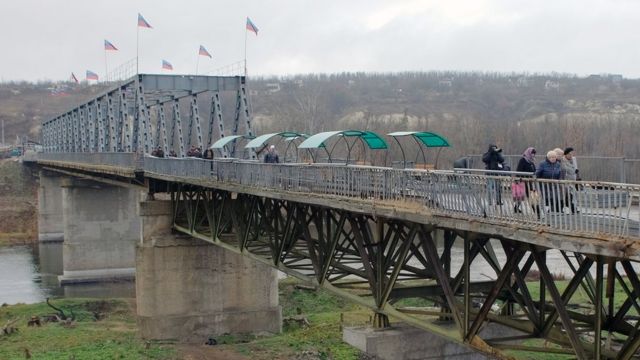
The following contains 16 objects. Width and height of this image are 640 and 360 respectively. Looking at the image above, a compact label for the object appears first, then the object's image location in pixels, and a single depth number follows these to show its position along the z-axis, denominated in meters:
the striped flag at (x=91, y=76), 76.44
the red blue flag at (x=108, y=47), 67.44
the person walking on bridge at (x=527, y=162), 15.28
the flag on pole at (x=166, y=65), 58.38
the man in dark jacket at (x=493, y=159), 16.31
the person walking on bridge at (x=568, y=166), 14.89
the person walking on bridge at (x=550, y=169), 13.52
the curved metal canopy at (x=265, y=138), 28.04
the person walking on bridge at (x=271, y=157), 27.84
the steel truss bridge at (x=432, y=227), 11.87
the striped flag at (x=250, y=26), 39.88
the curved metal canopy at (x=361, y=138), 22.92
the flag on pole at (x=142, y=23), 50.33
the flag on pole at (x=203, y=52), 49.16
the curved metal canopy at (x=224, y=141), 32.88
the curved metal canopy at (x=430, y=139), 21.42
